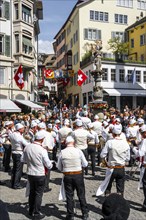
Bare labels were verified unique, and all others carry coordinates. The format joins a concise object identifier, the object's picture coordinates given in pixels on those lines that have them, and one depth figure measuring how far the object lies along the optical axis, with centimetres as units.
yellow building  4548
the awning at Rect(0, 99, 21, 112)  2816
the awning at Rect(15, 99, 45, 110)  3089
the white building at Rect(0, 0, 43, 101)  3152
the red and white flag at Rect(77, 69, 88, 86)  2815
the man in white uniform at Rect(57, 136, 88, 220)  732
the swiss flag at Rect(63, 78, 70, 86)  5270
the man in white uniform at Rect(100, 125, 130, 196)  825
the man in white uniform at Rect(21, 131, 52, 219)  768
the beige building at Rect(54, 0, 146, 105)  4616
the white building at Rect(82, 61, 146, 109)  4019
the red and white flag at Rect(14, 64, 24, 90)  2864
